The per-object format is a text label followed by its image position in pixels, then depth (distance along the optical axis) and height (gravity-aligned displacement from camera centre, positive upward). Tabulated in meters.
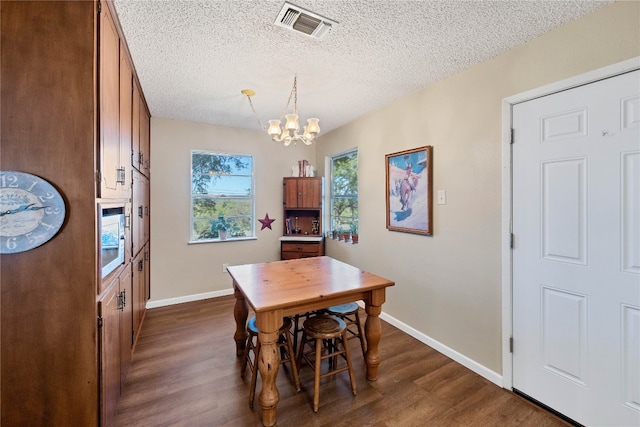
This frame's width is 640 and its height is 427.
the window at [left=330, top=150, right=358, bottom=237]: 3.82 +0.31
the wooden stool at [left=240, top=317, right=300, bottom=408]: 1.82 -1.01
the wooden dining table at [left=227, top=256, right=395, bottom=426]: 1.61 -0.52
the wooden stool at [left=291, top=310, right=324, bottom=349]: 2.32 -1.01
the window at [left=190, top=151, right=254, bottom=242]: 3.85 +0.25
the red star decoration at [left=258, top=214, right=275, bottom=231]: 4.20 -0.14
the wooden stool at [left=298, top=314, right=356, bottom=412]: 1.81 -0.84
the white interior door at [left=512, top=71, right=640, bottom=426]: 1.46 -0.24
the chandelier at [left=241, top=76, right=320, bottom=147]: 2.14 +0.69
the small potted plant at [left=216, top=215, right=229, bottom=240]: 3.98 -0.21
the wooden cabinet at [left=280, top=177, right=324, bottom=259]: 4.07 -0.08
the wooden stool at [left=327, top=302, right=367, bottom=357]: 2.19 -0.81
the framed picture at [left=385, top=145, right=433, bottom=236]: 2.56 +0.23
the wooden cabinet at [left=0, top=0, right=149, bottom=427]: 1.12 -0.02
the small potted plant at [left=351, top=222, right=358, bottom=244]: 3.67 -0.29
